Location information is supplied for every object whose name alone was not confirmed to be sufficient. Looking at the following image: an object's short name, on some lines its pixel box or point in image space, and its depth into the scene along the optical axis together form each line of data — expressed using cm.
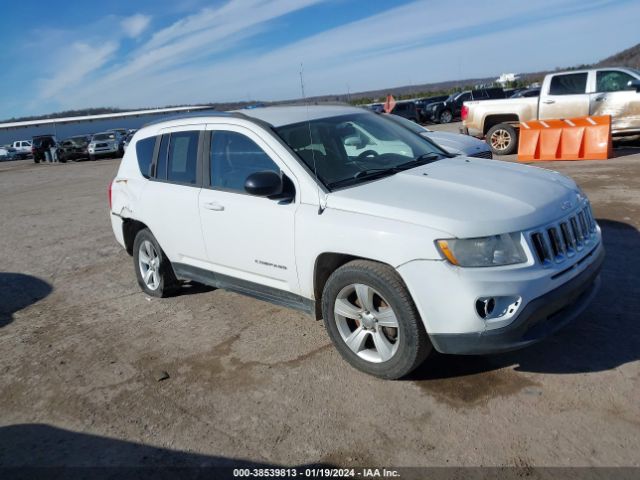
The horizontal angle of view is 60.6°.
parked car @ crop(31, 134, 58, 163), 3675
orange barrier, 1201
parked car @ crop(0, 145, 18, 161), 4984
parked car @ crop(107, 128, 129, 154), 3231
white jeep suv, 315
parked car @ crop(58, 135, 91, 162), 3294
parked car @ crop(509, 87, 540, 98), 1731
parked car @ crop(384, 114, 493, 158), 904
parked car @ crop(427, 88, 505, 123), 3344
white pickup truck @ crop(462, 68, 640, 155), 1247
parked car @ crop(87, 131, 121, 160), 3188
